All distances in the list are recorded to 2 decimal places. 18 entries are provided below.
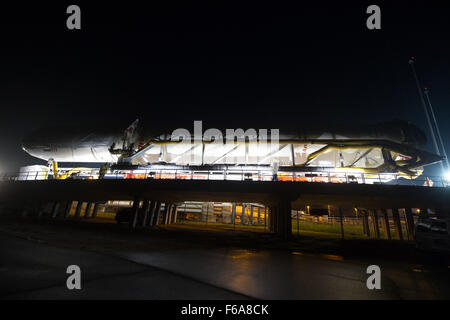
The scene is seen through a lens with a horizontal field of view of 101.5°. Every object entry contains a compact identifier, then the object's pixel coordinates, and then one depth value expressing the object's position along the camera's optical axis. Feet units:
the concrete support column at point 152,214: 67.12
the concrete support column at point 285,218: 47.93
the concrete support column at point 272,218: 71.33
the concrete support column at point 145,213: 62.90
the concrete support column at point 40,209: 80.11
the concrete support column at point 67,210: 83.46
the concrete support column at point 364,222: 83.86
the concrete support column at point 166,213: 84.74
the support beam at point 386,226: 66.57
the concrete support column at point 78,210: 94.09
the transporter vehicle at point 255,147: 80.59
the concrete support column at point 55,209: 81.56
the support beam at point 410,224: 61.46
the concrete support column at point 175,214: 98.56
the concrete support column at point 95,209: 107.17
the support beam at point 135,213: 59.49
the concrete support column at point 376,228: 67.87
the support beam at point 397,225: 62.85
